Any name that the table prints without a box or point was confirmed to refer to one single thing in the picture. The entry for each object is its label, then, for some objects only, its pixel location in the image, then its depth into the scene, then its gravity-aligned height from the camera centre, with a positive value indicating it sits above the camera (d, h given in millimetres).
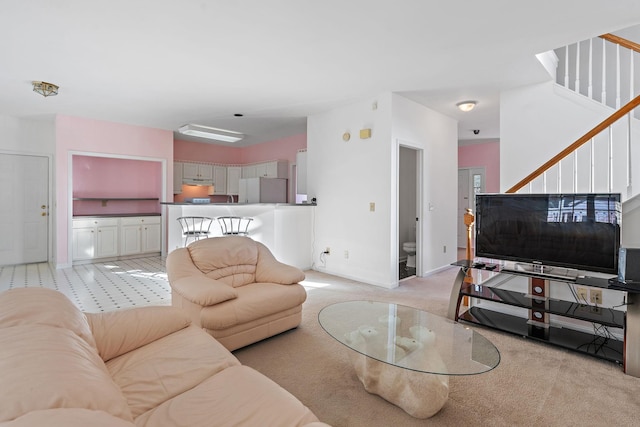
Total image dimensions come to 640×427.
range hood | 7562 +735
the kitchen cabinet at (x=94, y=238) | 5816 -470
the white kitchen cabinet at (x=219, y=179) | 8089 +853
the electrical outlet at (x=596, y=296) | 2810 -709
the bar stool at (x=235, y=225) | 4980 -187
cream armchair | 2334 -617
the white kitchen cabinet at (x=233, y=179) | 8328 +875
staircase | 3166 +1251
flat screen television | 2482 -127
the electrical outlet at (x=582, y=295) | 2877 -716
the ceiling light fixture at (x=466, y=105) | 4674 +1581
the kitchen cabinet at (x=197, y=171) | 7543 +987
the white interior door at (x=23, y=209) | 5629 +64
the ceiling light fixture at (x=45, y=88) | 3974 +1550
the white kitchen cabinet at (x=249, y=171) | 8047 +1067
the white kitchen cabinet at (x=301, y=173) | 6353 +804
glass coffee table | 1678 -761
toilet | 5699 -661
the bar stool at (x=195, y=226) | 4890 -203
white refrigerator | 6469 +478
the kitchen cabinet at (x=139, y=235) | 6363 -445
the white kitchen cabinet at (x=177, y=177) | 7375 +808
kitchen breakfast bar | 5055 -151
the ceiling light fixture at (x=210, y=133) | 5779 +1513
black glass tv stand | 2223 -785
